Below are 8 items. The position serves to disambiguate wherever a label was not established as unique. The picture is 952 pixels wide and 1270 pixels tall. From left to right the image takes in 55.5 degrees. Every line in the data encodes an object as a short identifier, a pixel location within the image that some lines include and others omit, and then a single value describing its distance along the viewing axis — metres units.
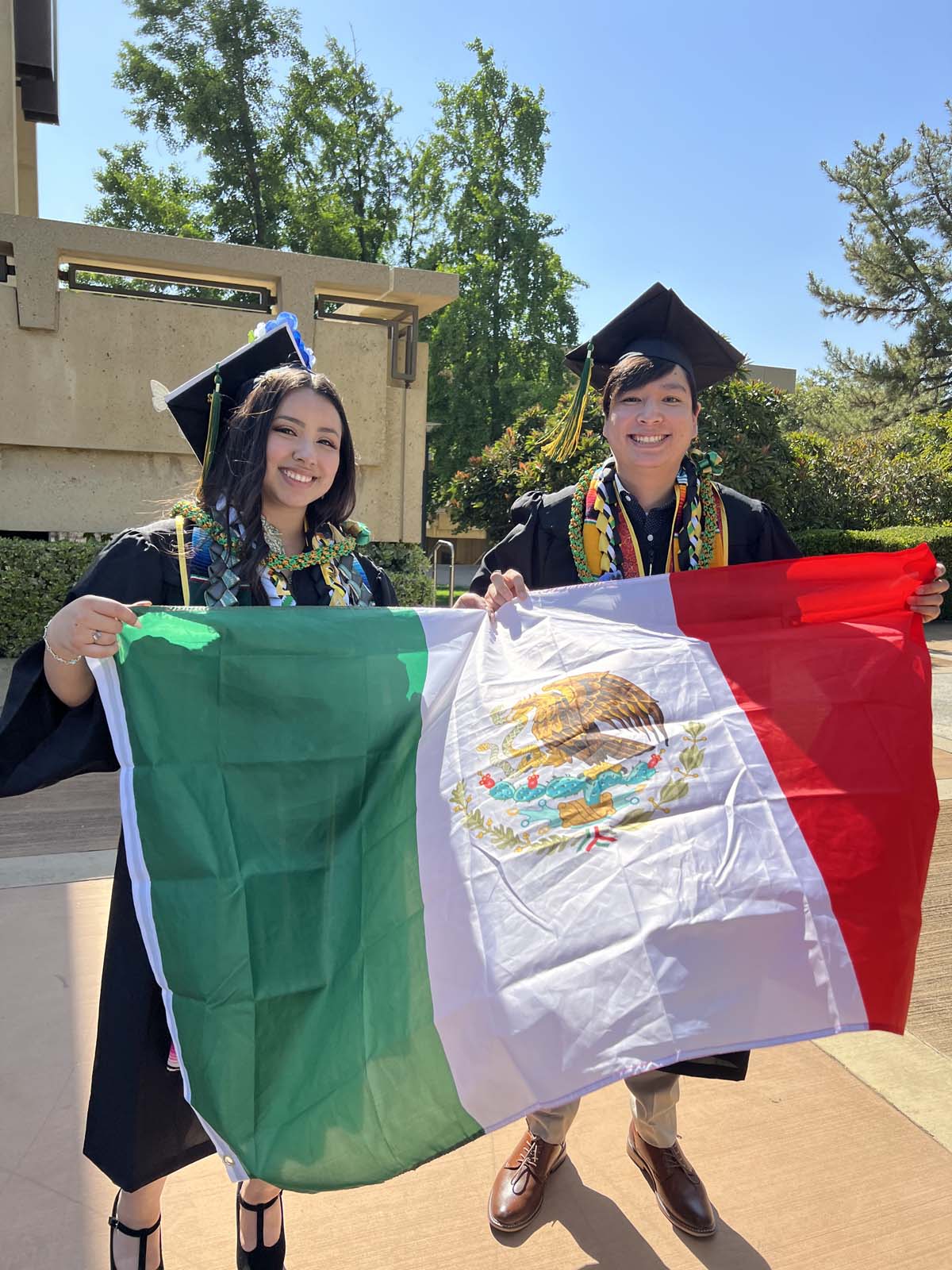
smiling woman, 1.88
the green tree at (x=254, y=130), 24.03
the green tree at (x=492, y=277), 21.42
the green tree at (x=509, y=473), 12.80
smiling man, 2.29
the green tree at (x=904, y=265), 26.42
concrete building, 7.55
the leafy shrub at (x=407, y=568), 8.38
